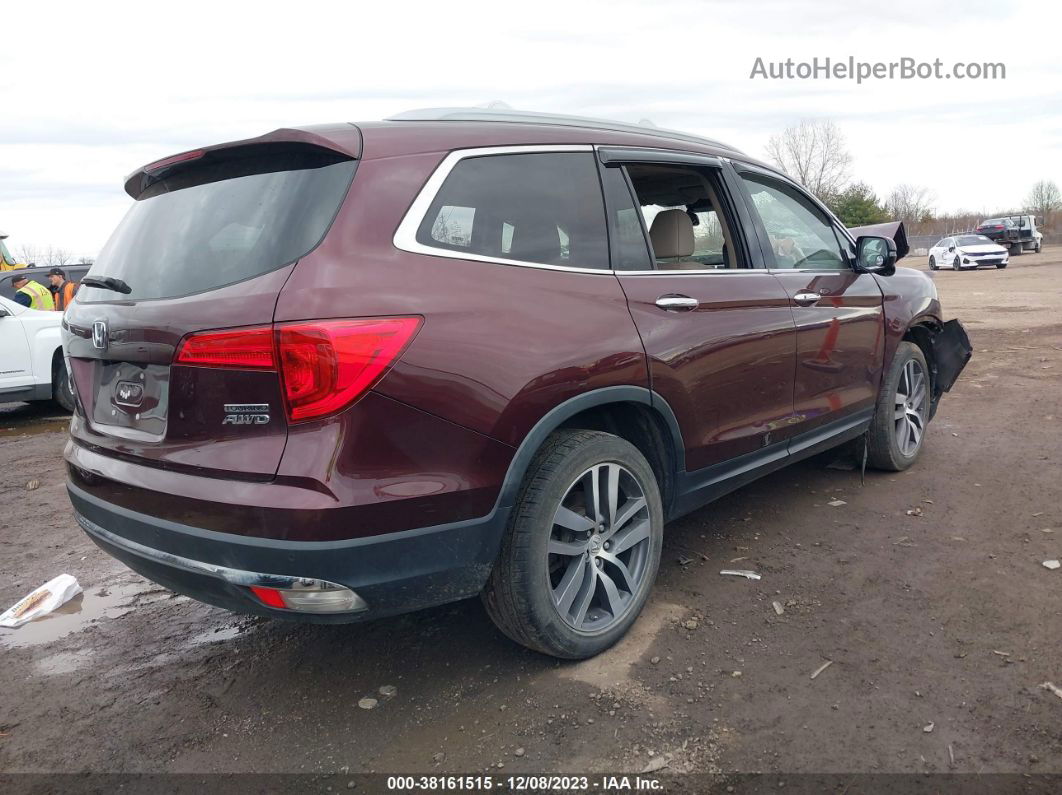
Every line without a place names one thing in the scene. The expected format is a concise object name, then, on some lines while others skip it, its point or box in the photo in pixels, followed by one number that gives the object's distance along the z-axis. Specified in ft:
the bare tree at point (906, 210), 206.34
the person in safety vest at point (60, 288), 36.37
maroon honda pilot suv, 7.39
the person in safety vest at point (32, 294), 31.40
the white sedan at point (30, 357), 28.53
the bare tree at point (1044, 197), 221.87
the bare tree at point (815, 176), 179.32
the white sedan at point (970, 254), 99.35
